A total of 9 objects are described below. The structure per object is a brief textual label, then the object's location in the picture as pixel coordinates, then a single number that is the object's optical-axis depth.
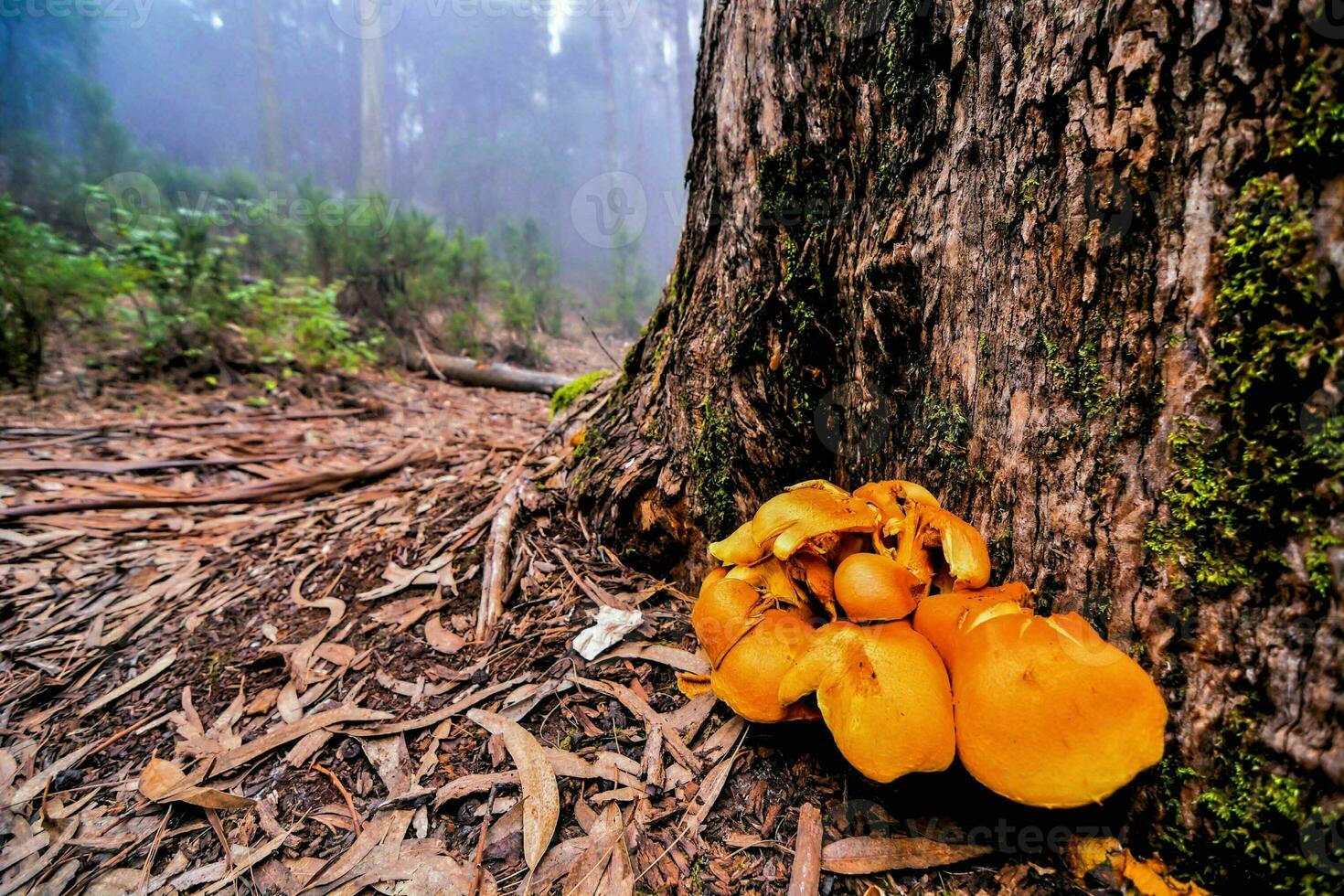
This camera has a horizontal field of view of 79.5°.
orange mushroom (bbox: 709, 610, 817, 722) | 0.37
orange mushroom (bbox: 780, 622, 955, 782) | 0.33
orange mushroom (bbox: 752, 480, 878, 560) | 0.38
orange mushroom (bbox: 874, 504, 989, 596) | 0.36
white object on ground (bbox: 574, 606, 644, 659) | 0.47
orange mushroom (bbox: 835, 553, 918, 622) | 0.36
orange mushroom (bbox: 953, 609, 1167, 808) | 0.31
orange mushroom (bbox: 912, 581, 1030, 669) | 0.35
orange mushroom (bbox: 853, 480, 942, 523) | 0.39
